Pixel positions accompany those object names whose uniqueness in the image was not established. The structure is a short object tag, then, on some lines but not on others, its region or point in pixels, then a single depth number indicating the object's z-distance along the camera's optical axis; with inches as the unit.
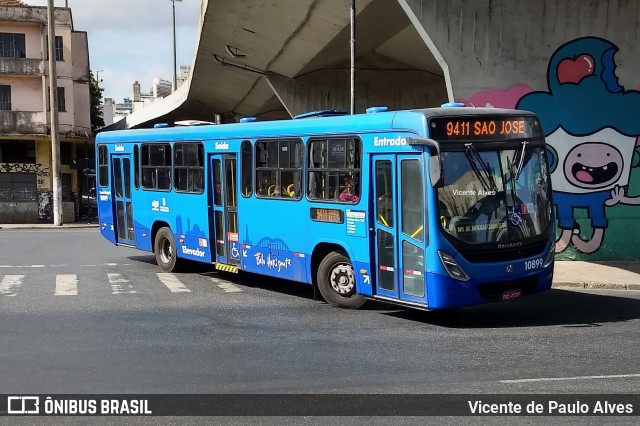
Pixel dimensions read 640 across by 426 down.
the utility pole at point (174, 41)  3281.5
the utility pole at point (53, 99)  1366.9
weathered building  1533.0
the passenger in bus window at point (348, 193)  467.5
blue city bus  415.5
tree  2377.2
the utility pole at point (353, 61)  801.6
